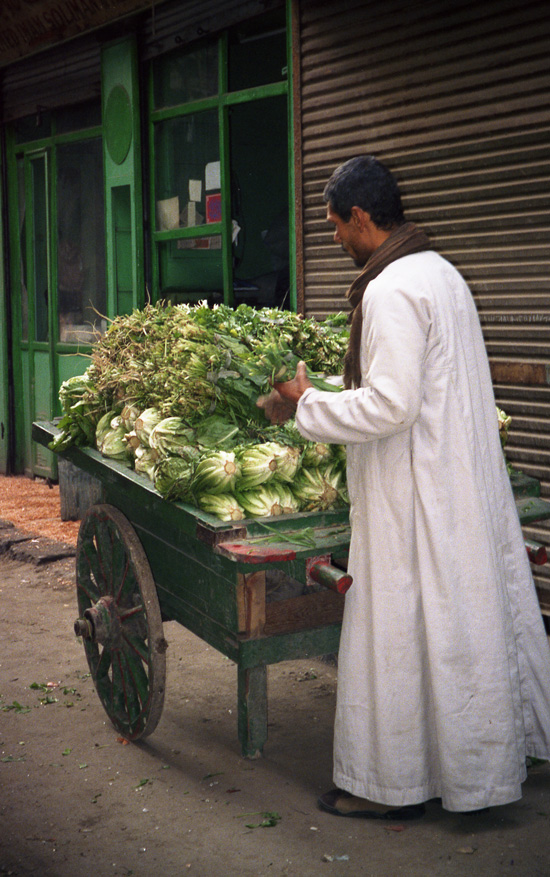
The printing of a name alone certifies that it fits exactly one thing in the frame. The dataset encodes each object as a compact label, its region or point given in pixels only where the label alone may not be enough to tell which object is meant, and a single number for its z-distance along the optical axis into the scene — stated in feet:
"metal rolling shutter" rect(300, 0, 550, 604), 15.24
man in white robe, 9.61
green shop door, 30.35
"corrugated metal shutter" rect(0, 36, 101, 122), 26.48
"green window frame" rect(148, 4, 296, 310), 20.51
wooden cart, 9.96
